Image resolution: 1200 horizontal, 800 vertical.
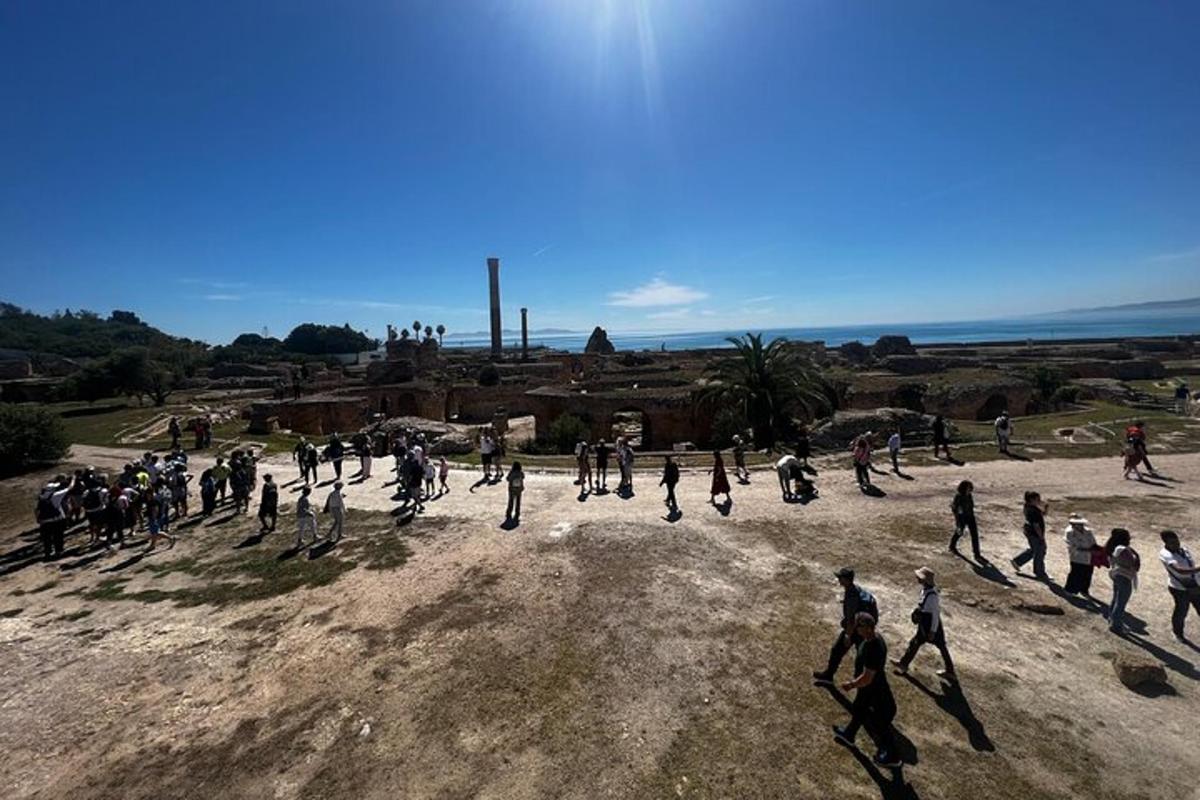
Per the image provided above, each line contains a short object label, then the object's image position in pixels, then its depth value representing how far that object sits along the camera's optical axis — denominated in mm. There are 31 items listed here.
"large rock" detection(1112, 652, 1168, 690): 6250
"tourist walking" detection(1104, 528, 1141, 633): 7395
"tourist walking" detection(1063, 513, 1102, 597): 8094
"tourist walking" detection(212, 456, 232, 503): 14742
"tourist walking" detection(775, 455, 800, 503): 13078
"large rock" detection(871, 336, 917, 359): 53531
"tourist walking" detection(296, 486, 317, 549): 11203
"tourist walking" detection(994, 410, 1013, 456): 16359
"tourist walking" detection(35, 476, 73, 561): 11938
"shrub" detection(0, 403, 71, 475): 19500
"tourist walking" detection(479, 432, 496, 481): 15484
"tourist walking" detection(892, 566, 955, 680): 6406
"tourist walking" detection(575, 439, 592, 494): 14234
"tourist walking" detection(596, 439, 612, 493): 14336
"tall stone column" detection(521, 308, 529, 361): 73744
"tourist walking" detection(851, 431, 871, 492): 13597
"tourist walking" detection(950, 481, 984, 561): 9430
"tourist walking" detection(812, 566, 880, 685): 6164
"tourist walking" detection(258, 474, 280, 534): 12312
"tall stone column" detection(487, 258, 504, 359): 79750
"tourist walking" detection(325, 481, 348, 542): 11297
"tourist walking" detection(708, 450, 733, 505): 12883
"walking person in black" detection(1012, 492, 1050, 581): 8758
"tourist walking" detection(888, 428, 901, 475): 14938
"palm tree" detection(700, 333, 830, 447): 20906
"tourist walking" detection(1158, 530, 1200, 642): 7090
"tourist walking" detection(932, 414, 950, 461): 16234
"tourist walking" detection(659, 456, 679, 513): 12375
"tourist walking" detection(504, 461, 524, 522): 12203
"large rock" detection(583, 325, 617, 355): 64812
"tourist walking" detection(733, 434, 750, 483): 14834
